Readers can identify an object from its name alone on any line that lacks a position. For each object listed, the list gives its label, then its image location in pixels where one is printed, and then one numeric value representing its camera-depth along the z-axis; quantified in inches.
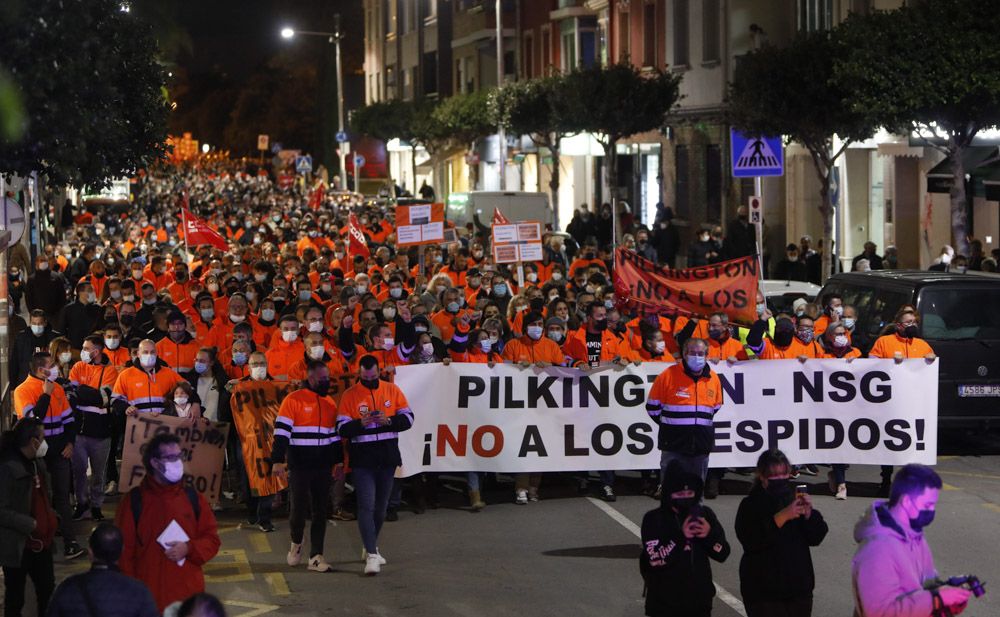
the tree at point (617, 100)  1627.7
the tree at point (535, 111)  1769.2
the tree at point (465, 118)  2295.8
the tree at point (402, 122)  2615.7
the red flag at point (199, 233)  1173.7
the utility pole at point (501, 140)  1956.7
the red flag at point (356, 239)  1129.0
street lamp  2954.7
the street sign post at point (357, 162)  2896.2
